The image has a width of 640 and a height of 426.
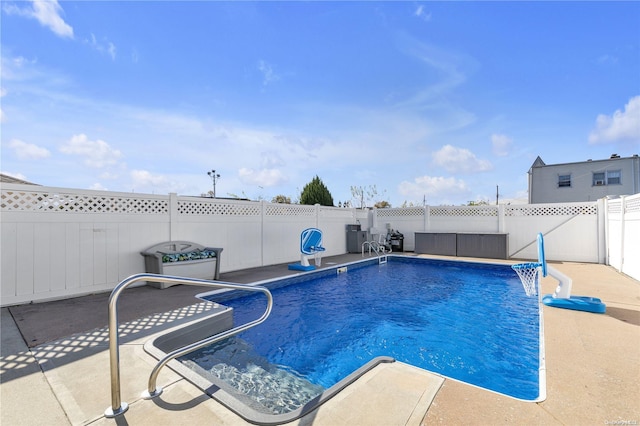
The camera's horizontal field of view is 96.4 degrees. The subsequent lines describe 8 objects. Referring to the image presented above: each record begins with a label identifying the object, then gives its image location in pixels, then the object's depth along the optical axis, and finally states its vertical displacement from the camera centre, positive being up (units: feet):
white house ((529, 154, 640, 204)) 49.25 +7.03
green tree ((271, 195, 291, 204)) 70.60 +4.28
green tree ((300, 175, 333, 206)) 63.46 +5.16
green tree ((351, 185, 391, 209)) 77.51 +5.86
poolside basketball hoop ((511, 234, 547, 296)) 14.38 -3.13
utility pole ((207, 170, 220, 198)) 84.45 +11.83
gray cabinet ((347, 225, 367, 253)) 37.01 -2.97
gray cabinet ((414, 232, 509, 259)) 30.51 -3.08
